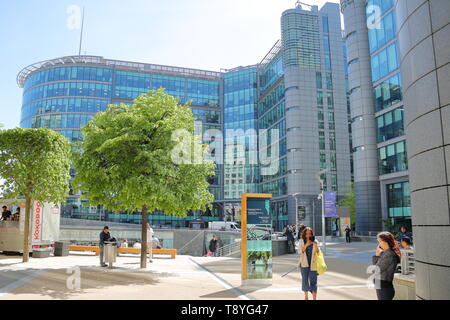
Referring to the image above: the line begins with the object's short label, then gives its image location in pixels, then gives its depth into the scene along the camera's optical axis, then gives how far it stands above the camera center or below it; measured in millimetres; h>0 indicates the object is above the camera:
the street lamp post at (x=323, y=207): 25147 +297
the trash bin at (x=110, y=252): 15891 -1623
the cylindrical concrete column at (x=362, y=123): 43625 +10138
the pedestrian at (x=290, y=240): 25203 -1866
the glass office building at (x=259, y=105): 60844 +20273
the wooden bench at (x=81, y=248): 23862 -2198
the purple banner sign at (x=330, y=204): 25561 +498
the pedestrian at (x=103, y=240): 16359 -1152
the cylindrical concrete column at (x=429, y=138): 6164 +1257
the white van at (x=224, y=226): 53084 -1976
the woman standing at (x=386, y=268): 6145 -925
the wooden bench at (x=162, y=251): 22002 -2216
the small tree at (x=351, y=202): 57391 +1389
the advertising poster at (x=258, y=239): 12164 -880
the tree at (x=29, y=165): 17203 +2180
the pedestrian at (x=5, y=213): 20078 +17
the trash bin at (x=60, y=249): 21578 -2009
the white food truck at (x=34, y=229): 19625 -796
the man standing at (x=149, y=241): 18888 -1408
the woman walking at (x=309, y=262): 8828 -1167
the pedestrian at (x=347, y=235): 36281 -2264
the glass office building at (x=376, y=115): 36531 +10163
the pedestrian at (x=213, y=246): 27250 -2409
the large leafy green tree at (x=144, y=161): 14781 +2088
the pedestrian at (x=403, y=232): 17175 -976
